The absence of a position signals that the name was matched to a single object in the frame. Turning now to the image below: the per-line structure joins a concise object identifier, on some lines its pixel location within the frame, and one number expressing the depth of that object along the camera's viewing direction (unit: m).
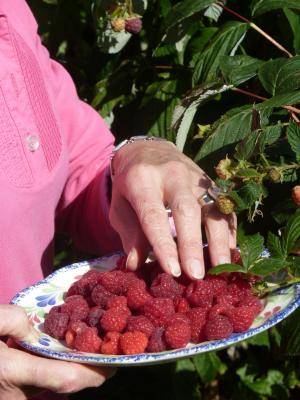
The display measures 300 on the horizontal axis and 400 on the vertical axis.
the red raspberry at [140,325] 1.14
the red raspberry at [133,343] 1.11
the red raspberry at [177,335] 1.10
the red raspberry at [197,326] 1.15
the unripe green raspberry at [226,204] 1.12
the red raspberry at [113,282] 1.21
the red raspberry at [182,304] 1.19
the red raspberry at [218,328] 1.10
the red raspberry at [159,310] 1.16
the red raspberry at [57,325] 1.19
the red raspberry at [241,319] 1.12
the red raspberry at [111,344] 1.13
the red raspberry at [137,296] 1.19
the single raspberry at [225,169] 1.12
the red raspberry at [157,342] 1.12
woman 1.15
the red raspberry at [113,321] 1.16
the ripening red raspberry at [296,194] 1.10
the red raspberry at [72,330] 1.17
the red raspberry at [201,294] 1.15
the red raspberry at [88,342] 1.14
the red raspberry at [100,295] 1.22
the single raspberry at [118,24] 1.66
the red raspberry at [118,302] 1.18
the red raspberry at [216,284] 1.17
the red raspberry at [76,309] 1.20
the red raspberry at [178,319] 1.13
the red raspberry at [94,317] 1.19
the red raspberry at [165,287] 1.16
